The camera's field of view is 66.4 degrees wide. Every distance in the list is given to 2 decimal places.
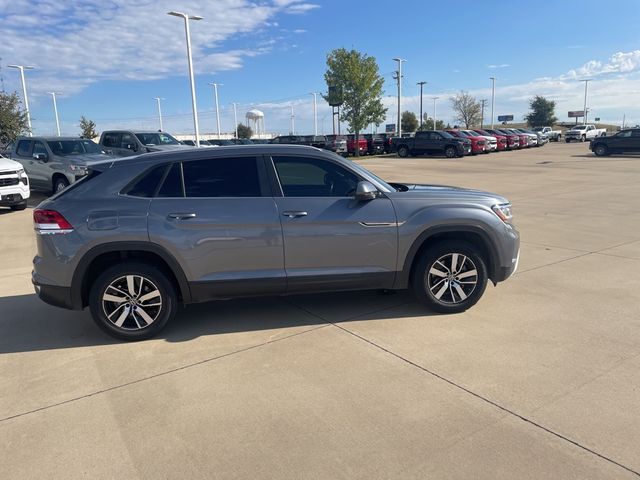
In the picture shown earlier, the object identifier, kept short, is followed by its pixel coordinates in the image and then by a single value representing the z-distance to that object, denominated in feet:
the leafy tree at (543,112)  317.22
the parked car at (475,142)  113.66
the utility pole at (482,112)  312.29
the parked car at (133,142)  51.88
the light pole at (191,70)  83.78
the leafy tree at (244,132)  333.17
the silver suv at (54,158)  43.32
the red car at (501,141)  127.44
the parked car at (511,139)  130.93
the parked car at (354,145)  124.06
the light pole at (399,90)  156.46
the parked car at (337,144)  113.29
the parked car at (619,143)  98.37
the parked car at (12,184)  37.76
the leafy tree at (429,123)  297.26
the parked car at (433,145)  107.24
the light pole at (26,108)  115.14
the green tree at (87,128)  214.28
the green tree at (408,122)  274.36
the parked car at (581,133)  174.91
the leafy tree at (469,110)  312.29
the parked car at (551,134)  200.23
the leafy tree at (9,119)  102.83
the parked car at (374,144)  127.13
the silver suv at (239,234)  14.07
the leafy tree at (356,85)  125.70
